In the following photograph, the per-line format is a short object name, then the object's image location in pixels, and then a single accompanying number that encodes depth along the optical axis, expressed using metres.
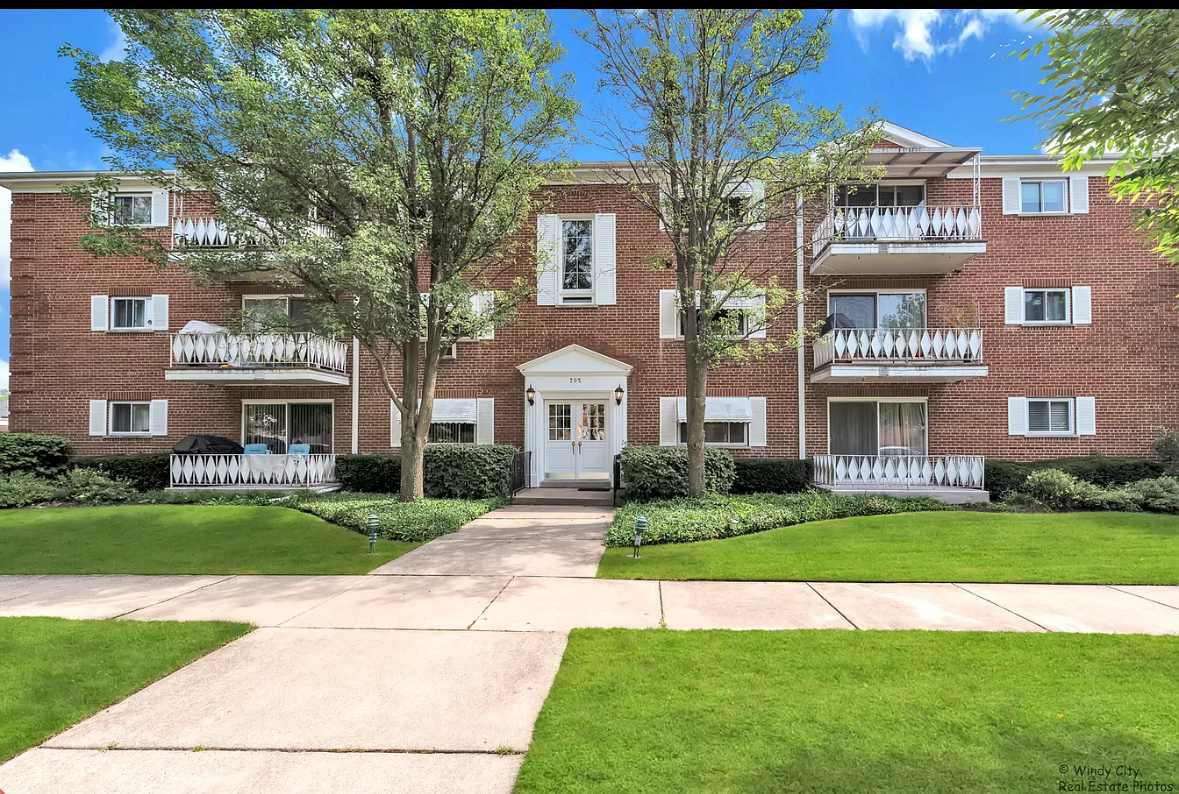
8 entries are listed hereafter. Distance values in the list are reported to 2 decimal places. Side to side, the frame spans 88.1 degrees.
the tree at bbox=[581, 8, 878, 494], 10.20
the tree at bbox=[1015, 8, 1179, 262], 4.36
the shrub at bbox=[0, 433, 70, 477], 14.55
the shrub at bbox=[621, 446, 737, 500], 12.09
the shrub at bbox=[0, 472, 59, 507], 12.84
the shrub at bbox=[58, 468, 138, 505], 13.37
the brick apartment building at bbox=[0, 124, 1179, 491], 14.14
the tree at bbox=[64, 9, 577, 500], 9.58
